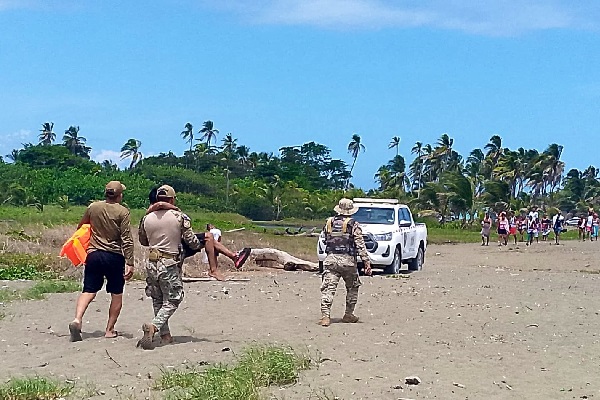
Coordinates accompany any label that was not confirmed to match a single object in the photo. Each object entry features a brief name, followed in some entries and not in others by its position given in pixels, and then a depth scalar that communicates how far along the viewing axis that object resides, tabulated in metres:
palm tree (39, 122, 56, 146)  113.06
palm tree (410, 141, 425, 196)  87.50
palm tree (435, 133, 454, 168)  79.50
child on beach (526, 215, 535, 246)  41.00
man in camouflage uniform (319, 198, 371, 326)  10.62
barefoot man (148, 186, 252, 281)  9.07
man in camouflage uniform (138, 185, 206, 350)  8.89
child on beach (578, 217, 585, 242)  44.78
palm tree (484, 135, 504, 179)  79.88
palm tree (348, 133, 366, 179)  109.19
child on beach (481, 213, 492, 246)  40.81
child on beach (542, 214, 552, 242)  44.81
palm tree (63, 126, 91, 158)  107.94
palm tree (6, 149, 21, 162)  93.88
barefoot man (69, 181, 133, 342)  9.30
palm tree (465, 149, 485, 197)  67.94
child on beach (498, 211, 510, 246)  37.91
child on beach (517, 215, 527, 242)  43.59
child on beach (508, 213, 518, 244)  40.81
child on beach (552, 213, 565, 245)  41.31
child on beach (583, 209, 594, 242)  43.28
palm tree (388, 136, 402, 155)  101.03
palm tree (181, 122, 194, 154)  107.93
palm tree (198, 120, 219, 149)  108.38
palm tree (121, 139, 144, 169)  100.75
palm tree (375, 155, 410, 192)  82.12
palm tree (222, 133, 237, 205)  104.11
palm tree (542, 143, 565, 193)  75.75
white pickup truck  19.09
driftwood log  21.27
